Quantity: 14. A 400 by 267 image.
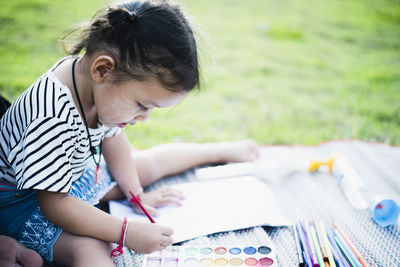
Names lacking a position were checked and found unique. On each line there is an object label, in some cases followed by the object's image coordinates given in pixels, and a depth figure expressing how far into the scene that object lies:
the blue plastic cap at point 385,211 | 1.07
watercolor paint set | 0.85
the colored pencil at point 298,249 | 0.90
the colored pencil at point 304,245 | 0.90
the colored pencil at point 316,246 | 0.88
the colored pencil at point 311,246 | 0.88
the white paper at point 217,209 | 1.02
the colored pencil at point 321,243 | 0.90
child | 0.77
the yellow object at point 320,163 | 1.33
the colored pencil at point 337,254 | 0.90
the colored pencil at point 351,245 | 0.89
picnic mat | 0.97
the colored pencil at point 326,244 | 0.88
